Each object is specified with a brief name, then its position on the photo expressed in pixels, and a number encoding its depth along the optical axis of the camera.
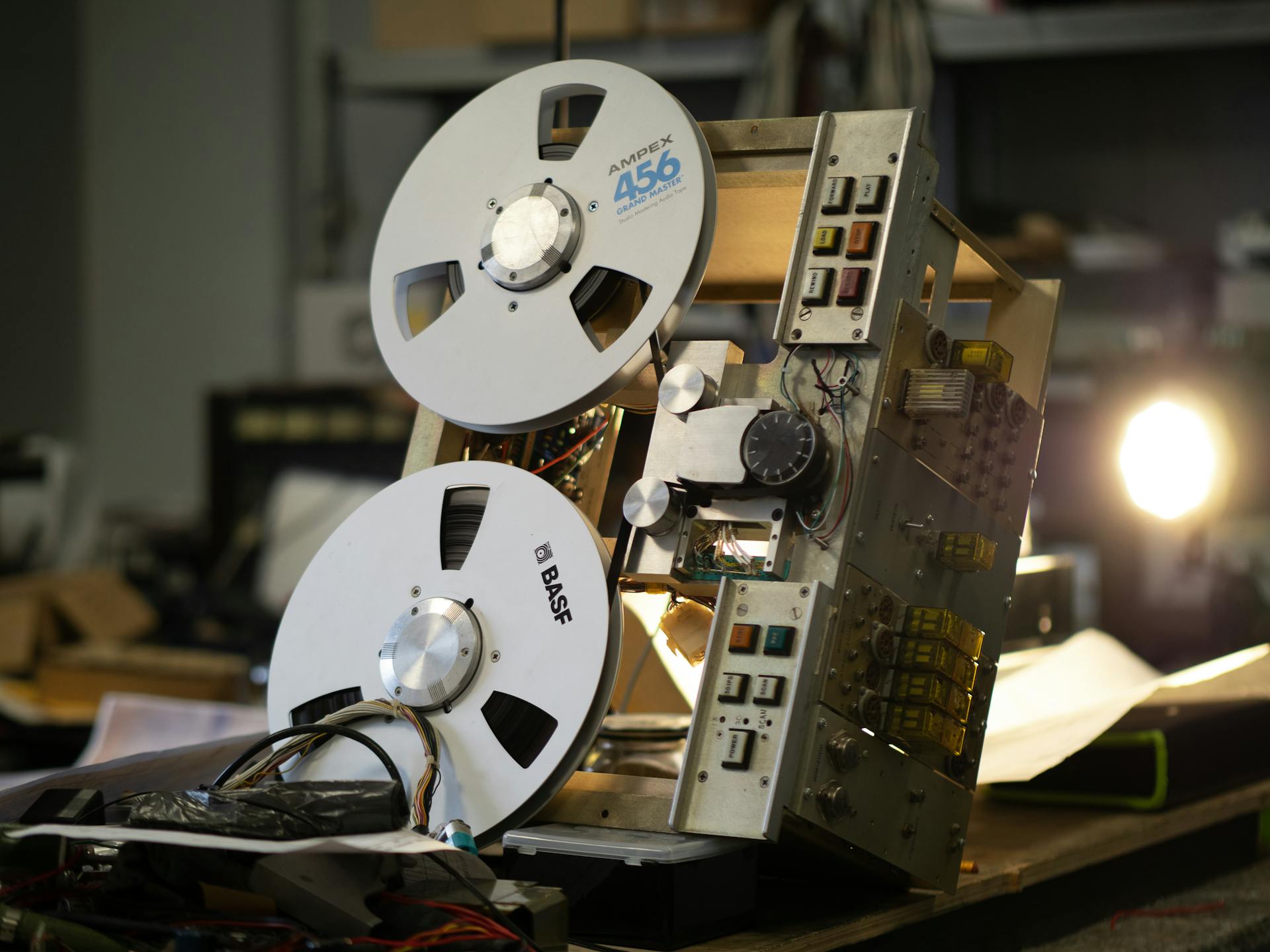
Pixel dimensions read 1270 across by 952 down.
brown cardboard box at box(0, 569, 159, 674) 3.28
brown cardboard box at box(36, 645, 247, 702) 2.95
